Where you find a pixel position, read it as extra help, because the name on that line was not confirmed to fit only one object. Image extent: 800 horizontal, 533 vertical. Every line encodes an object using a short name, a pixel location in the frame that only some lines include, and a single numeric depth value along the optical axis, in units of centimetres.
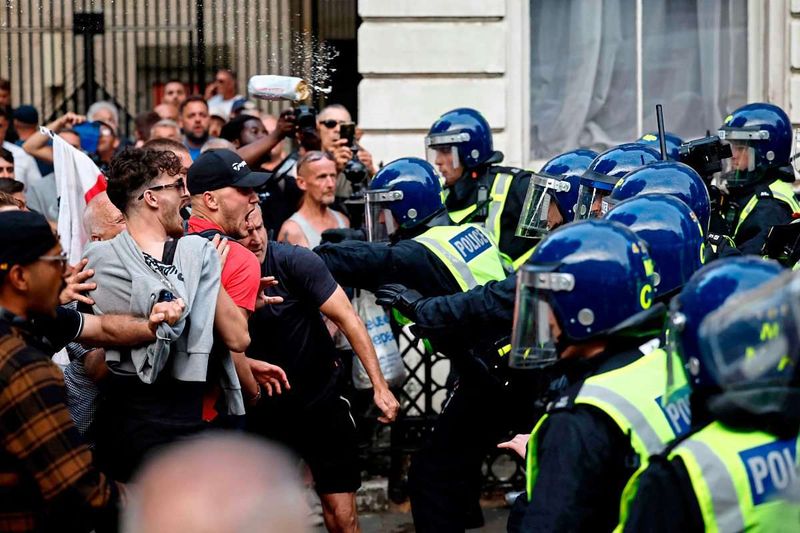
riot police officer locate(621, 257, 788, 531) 298
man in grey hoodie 479
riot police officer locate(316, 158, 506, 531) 614
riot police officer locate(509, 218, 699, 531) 331
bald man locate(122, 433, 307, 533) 226
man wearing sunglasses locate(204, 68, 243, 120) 1085
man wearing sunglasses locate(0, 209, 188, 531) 356
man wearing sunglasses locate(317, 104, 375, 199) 870
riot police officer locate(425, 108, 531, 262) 720
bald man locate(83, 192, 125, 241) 583
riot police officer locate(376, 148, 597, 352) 565
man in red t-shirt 555
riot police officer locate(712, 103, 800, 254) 725
